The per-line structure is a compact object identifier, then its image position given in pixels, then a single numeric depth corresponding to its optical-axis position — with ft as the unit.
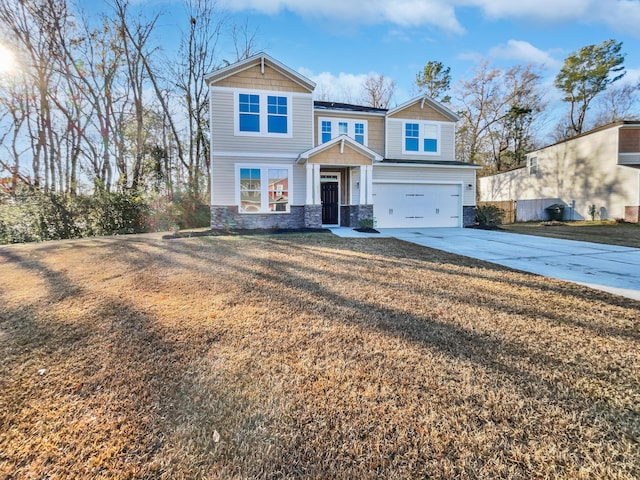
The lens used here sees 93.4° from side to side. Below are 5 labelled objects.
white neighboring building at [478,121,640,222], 57.20
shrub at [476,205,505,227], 49.47
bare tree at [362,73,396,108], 84.23
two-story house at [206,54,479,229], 39.81
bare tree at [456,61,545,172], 88.58
